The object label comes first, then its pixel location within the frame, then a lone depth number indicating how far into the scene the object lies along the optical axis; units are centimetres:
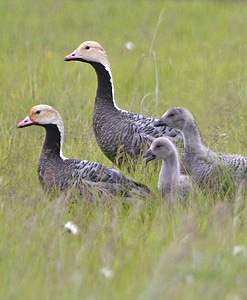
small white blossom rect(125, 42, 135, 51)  2325
